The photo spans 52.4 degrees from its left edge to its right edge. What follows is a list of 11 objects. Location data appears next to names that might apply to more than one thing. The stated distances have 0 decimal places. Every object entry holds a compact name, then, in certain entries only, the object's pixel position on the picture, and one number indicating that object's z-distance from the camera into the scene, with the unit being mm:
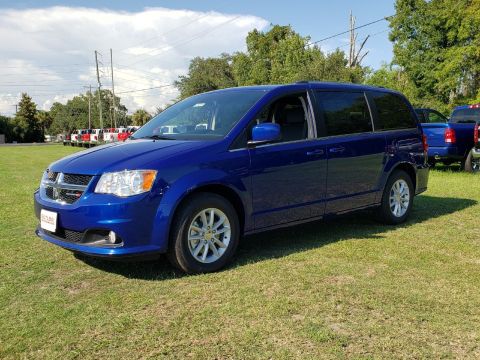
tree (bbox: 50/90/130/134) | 107562
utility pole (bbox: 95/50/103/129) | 62719
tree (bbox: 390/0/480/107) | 28469
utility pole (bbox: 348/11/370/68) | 40831
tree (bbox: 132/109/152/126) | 125125
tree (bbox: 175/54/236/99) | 61869
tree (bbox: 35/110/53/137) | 117588
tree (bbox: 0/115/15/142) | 75812
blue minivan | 4109
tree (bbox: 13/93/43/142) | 78188
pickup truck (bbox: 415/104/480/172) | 12656
